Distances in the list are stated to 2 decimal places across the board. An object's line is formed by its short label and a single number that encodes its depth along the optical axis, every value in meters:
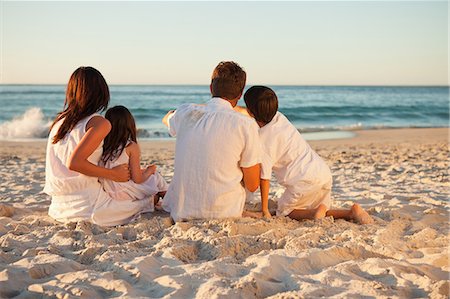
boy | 4.27
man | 3.96
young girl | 4.29
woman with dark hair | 4.06
